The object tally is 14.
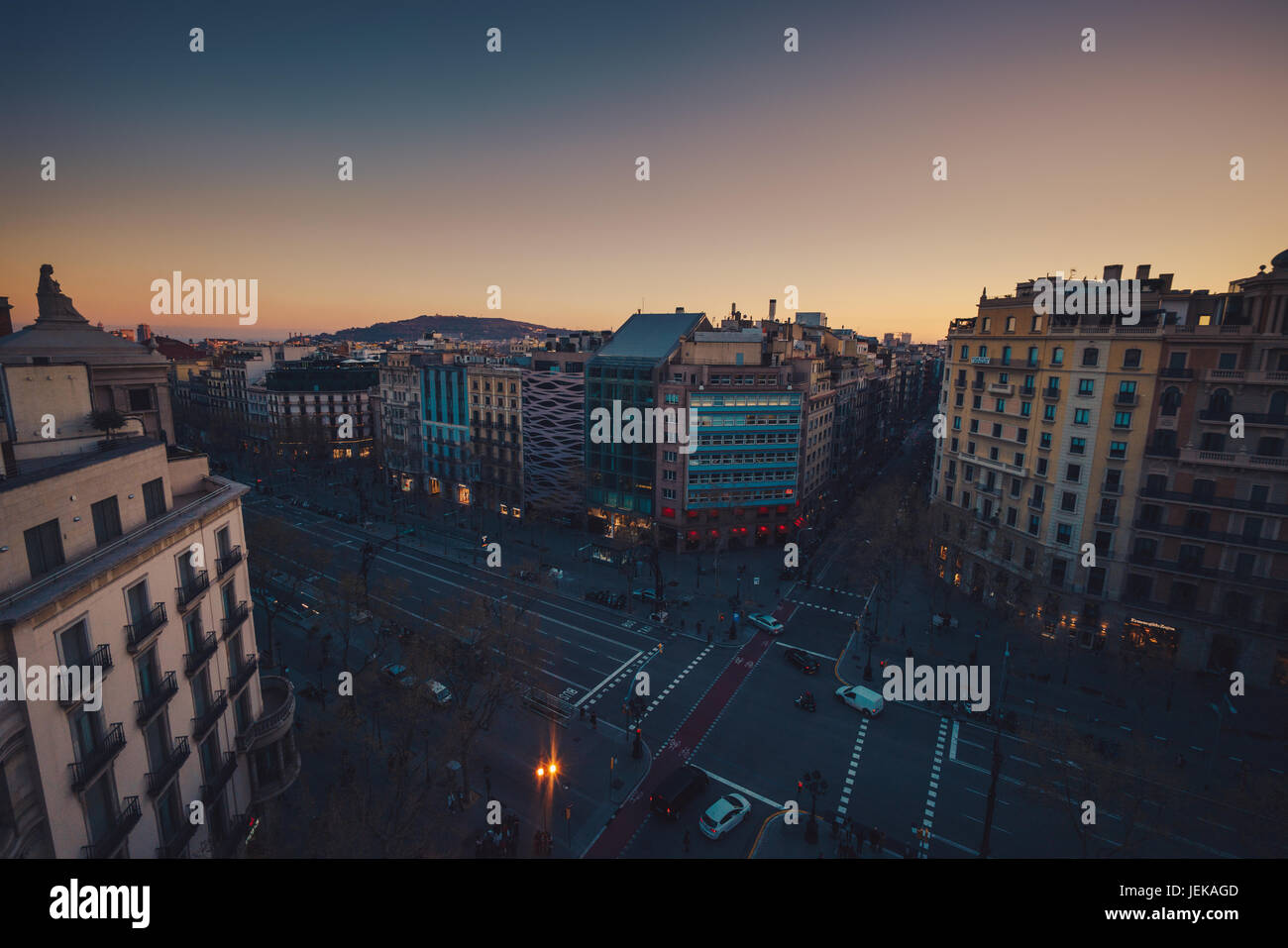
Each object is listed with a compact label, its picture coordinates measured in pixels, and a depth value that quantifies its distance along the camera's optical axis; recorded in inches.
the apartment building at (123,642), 633.6
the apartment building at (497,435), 3262.8
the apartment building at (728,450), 2723.9
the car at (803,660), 1788.9
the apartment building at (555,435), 3085.6
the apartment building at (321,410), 4394.7
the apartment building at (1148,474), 1683.1
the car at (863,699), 1587.1
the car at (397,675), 1606.5
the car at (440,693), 1565.0
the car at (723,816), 1179.9
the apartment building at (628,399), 2815.0
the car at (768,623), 2041.1
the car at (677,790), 1226.0
